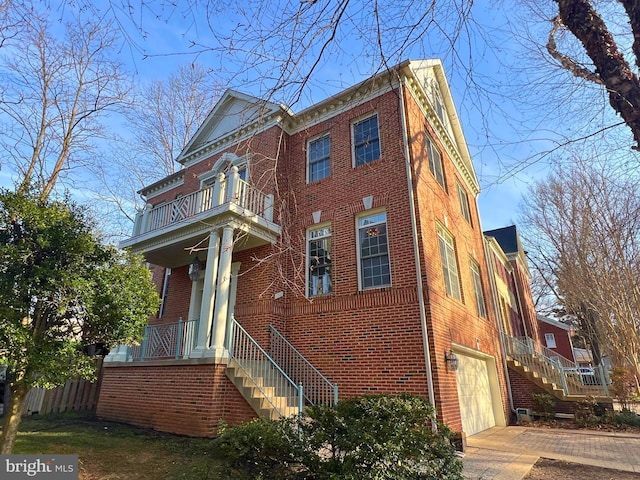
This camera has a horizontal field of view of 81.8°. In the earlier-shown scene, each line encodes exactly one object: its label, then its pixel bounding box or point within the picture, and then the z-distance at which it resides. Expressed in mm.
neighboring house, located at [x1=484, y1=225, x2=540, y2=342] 21156
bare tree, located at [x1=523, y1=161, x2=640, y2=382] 14305
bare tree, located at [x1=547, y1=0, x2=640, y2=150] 3834
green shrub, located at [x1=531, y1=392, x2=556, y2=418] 11930
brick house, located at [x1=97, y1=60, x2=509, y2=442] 7926
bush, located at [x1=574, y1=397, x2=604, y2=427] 11109
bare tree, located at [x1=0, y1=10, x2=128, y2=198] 14633
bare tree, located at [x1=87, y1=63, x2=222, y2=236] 20391
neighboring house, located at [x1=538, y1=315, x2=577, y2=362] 33062
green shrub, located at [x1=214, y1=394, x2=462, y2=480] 3551
